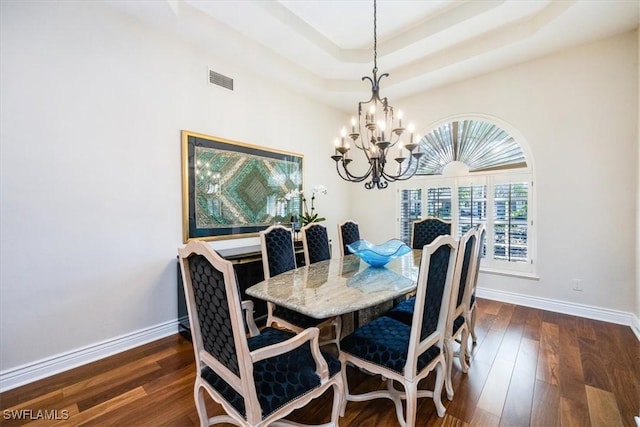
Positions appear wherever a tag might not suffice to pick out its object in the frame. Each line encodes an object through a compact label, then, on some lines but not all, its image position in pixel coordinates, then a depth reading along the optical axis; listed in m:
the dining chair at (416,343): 1.43
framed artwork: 2.93
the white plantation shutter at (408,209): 4.38
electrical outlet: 3.14
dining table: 1.56
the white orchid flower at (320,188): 3.90
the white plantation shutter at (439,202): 4.08
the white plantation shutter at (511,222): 3.52
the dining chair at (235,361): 1.11
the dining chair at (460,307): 1.69
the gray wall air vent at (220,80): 3.11
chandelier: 2.23
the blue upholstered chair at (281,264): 2.14
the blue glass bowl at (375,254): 2.31
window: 3.54
